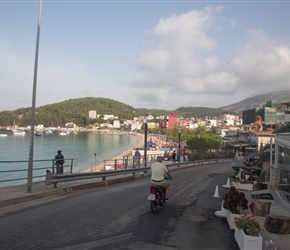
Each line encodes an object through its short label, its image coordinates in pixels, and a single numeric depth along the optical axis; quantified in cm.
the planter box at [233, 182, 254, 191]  1708
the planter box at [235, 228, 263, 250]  623
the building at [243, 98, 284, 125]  9384
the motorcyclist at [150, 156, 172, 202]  1012
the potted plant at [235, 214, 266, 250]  624
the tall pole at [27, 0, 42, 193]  1150
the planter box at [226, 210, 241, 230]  805
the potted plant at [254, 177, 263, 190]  1752
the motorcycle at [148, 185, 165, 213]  955
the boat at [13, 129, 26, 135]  15720
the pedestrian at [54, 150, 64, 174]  1652
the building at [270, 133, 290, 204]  1393
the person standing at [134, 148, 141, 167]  3087
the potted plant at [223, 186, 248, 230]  833
